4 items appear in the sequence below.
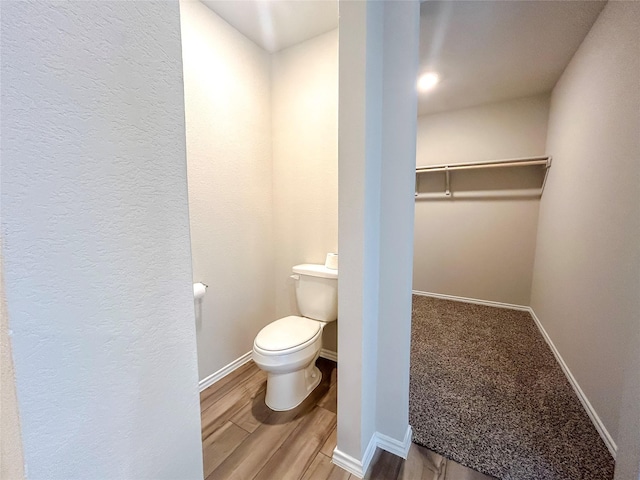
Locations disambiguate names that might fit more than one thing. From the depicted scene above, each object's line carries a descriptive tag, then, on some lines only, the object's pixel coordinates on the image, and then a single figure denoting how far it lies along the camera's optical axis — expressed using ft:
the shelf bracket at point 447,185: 10.37
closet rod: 8.30
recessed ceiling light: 7.70
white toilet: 4.73
